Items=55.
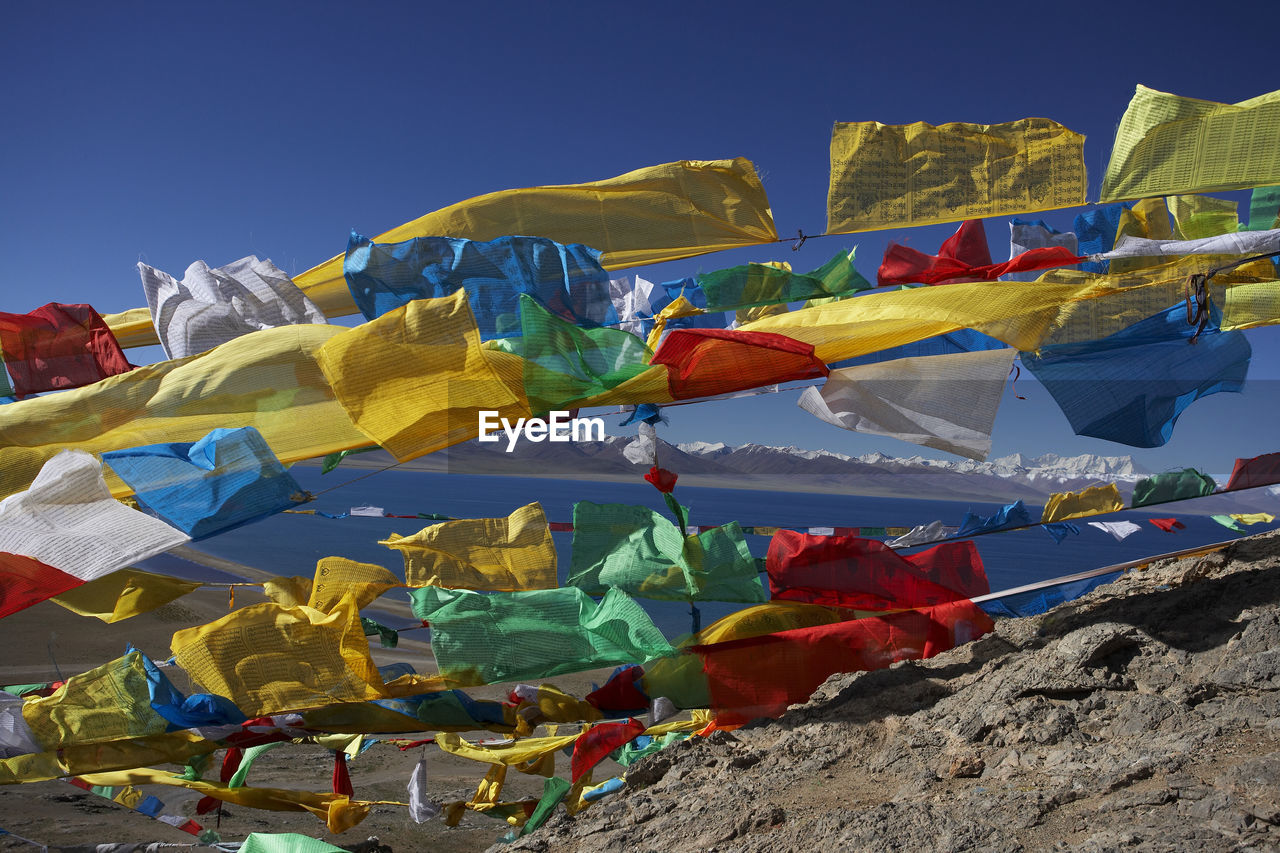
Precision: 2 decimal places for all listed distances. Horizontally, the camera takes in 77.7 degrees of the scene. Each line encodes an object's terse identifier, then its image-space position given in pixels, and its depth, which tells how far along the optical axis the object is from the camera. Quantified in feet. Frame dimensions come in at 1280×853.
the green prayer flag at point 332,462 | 9.74
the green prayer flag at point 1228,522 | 19.31
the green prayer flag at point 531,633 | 9.29
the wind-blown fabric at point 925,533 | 14.97
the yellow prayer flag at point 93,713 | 9.61
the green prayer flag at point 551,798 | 11.79
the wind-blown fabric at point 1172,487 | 11.06
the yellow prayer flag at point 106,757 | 9.88
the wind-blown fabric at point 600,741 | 11.47
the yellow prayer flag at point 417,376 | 8.16
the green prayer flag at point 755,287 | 11.47
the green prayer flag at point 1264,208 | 11.51
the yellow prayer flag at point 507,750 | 12.55
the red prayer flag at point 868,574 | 10.46
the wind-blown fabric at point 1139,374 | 9.64
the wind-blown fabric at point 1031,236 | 14.61
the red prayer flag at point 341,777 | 12.51
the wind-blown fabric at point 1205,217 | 12.50
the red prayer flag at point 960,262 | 10.30
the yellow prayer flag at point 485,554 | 10.59
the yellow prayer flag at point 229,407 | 8.87
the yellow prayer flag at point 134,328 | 11.86
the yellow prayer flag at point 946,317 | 9.03
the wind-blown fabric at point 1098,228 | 13.39
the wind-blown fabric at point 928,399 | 9.11
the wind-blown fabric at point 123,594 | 11.14
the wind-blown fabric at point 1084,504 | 12.88
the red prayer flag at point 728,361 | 8.60
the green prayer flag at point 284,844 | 9.37
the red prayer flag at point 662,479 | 10.97
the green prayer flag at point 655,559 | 10.72
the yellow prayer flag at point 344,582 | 10.21
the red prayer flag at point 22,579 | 7.59
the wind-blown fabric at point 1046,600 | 12.56
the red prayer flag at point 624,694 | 9.95
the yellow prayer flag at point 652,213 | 11.38
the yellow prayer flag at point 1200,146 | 8.86
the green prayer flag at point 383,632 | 12.48
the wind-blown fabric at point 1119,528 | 16.10
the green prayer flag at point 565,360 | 8.63
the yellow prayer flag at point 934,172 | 9.91
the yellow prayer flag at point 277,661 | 9.14
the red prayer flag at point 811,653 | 10.01
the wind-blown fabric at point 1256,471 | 11.09
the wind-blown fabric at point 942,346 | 11.03
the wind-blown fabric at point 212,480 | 8.16
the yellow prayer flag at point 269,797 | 11.68
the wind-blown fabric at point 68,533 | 7.30
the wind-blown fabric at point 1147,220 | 12.64
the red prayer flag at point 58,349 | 11.26
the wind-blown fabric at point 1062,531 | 15.42
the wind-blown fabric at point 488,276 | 9.78
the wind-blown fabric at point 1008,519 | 11.84
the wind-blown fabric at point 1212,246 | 9.18
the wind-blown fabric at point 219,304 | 10.42
